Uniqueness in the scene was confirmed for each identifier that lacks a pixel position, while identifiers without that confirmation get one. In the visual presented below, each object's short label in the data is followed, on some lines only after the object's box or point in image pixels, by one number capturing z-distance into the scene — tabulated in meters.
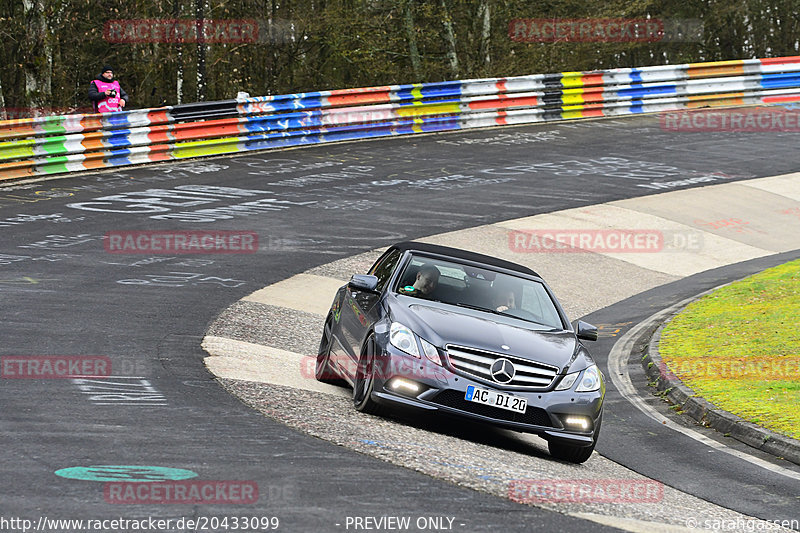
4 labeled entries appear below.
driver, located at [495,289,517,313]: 19.37
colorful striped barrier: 43.94
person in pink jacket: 47.25
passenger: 19.31
